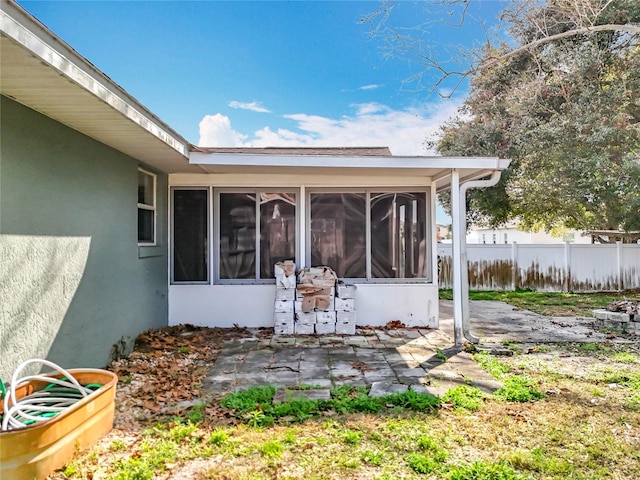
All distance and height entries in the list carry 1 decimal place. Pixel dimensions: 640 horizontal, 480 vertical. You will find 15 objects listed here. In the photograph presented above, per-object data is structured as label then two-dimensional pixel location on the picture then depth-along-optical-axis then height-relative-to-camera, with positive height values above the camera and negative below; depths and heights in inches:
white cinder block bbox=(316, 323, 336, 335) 243.4 -45.2
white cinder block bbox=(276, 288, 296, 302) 243.1 -24.2
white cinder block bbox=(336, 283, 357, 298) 245.1 -23.6
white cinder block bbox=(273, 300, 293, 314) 241.8 -31.3
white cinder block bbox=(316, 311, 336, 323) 243.9 -38.5
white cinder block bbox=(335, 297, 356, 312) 244.5 -30.9
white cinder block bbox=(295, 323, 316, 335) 242.1 -45.2
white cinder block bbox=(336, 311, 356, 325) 244.1 -38.7
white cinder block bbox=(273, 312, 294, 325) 241.3 -38.4
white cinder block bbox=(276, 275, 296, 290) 244.5 -17.1
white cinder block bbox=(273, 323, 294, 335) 240.5 -45.0
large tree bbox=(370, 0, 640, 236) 377.4 +135.5
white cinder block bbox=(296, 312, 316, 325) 242.8 -38.8
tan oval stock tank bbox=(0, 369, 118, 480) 86.2 -42.4
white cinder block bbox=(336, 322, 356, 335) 243.3 -45.3
